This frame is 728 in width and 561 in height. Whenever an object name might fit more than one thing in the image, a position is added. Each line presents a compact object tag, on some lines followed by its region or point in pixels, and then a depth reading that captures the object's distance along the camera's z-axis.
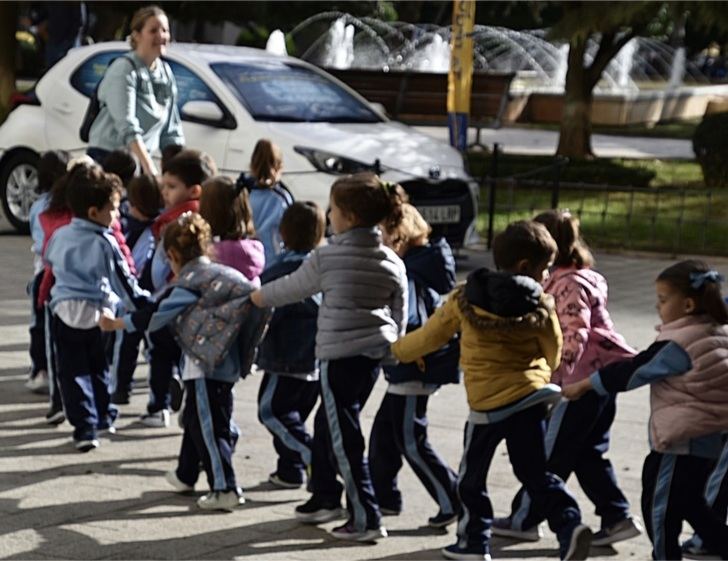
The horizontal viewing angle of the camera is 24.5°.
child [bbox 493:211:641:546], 6.27
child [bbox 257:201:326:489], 6.83
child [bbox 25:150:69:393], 8.52
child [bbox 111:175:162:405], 8.49
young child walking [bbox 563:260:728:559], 5.61
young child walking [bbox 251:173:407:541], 6.36
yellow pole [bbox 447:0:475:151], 16.09
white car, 13.08
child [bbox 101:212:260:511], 6.70
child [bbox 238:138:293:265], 8.12
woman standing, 9.47
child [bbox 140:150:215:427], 8.10
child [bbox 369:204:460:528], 6.54
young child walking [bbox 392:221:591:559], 5.79
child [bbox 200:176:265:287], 7.07
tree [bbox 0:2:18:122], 24.16
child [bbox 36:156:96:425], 8.00
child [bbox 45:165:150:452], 7.48
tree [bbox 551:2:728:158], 17.69
